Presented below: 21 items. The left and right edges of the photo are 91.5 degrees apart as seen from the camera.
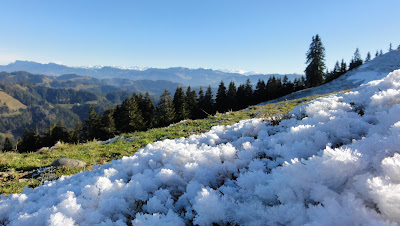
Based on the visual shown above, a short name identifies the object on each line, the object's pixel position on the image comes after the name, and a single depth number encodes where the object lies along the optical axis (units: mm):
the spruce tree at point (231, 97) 58416
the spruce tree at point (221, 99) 58669
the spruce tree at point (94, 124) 50688
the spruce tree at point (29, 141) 55062
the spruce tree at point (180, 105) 53903
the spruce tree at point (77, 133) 58566
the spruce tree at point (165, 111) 49700
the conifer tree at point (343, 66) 83638
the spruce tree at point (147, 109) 55281
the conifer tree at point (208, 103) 58734
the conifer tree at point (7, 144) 61944
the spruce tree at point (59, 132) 55653
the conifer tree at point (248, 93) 61156
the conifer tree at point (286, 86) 64125
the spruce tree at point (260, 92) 61034
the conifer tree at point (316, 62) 55500
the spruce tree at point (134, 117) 48062
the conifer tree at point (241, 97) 60469
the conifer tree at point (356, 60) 81238
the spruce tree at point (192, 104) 57881
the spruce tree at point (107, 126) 49053
